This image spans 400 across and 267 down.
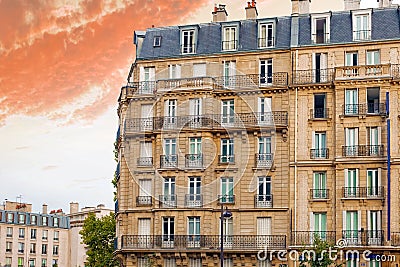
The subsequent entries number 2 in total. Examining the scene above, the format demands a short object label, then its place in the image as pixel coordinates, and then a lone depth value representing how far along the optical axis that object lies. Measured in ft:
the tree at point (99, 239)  214.28
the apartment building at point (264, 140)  158.92
